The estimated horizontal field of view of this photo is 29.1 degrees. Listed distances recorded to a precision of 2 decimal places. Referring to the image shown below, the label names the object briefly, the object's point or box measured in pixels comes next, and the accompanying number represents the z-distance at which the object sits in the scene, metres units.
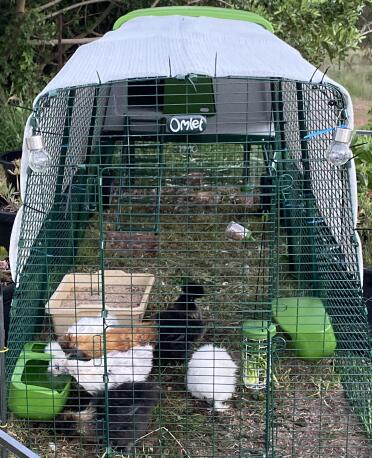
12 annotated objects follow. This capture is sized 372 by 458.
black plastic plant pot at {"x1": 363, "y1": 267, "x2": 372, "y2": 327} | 3.79
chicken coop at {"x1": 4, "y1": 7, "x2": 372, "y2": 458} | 2.85
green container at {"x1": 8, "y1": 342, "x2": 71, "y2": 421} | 2.84
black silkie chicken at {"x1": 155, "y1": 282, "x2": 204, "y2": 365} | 3.25
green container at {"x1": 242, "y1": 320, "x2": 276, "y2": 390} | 2.93
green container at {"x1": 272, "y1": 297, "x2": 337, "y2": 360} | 3.25
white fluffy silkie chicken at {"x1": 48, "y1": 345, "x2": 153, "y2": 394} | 2.86
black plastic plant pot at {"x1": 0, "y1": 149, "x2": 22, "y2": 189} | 5.34
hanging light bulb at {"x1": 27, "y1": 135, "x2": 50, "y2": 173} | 2.78
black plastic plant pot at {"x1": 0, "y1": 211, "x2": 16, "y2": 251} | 4.54
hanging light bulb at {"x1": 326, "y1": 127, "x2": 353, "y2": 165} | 2.69
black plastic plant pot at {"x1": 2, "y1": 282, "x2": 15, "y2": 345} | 3.48
